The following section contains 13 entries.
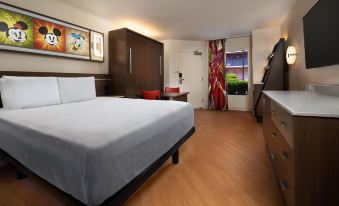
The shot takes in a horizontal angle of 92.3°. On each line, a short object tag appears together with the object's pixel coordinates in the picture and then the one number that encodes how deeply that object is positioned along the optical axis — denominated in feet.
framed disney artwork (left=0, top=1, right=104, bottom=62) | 6.77
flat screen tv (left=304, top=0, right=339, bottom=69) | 4.73
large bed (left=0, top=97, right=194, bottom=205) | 2.57
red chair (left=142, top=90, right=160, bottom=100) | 11.87
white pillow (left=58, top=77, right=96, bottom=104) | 7.77
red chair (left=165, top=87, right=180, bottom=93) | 15.60
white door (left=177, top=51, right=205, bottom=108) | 18.70
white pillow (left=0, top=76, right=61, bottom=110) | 5.94
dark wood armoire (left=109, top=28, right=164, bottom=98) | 11.09
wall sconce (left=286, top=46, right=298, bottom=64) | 9.51
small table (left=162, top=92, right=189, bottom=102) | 11.61
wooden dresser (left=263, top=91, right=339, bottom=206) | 2.65
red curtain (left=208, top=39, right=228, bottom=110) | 17.89
